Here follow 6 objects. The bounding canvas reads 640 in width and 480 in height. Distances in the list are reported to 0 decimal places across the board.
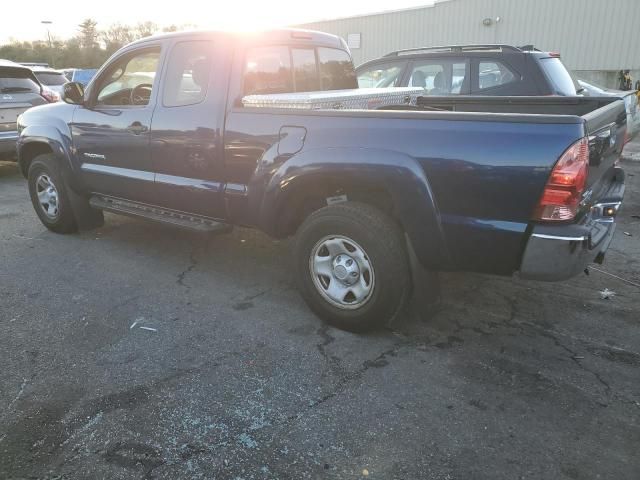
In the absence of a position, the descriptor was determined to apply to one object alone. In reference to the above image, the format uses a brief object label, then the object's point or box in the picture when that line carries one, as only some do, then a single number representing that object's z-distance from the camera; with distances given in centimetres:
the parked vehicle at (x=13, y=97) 819
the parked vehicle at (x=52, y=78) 1279
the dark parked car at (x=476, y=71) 627
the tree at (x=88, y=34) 4838
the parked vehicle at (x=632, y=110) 704
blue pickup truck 265
